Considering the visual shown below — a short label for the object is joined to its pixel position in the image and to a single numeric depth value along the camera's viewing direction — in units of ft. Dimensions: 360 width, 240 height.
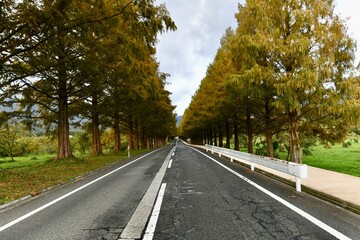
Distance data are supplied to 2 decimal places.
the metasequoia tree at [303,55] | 36.09
